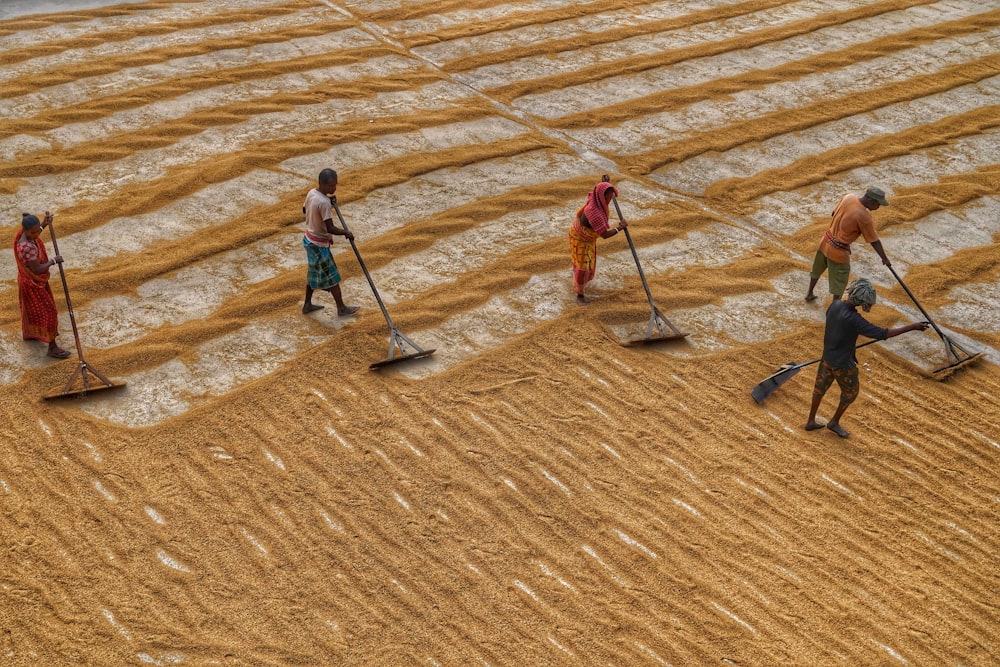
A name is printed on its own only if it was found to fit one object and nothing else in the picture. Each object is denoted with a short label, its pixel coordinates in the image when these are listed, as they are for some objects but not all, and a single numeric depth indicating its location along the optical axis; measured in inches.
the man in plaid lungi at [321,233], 303.6
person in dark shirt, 267.9
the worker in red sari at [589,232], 317.1
